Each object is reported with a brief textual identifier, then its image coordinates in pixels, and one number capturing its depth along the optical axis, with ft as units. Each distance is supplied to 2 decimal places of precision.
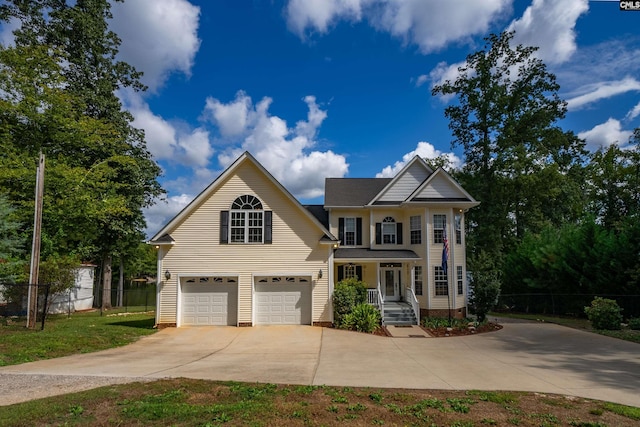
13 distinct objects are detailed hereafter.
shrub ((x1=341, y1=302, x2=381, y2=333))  52.44
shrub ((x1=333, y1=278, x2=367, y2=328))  54.90
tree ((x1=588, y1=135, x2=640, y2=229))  80.28
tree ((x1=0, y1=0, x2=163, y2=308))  68.59
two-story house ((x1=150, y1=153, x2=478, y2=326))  55.57
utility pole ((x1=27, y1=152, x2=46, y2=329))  47.62
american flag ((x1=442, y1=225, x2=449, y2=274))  56.24
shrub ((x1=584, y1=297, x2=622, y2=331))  51.57
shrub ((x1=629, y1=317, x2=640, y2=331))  51.61
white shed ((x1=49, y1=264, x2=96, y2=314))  77.87
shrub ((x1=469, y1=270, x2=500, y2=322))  58.65
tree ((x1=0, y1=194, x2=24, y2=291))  54.70
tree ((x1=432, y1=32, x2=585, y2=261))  94.48
